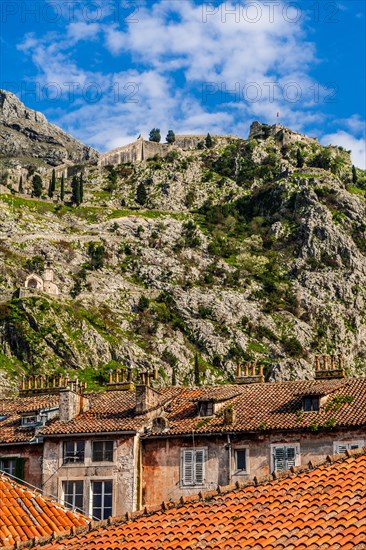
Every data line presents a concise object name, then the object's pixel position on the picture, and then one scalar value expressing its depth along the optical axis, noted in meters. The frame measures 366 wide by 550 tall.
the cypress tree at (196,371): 138.12
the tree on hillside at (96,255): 179.25
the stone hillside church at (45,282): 157.00
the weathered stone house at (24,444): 44.19
